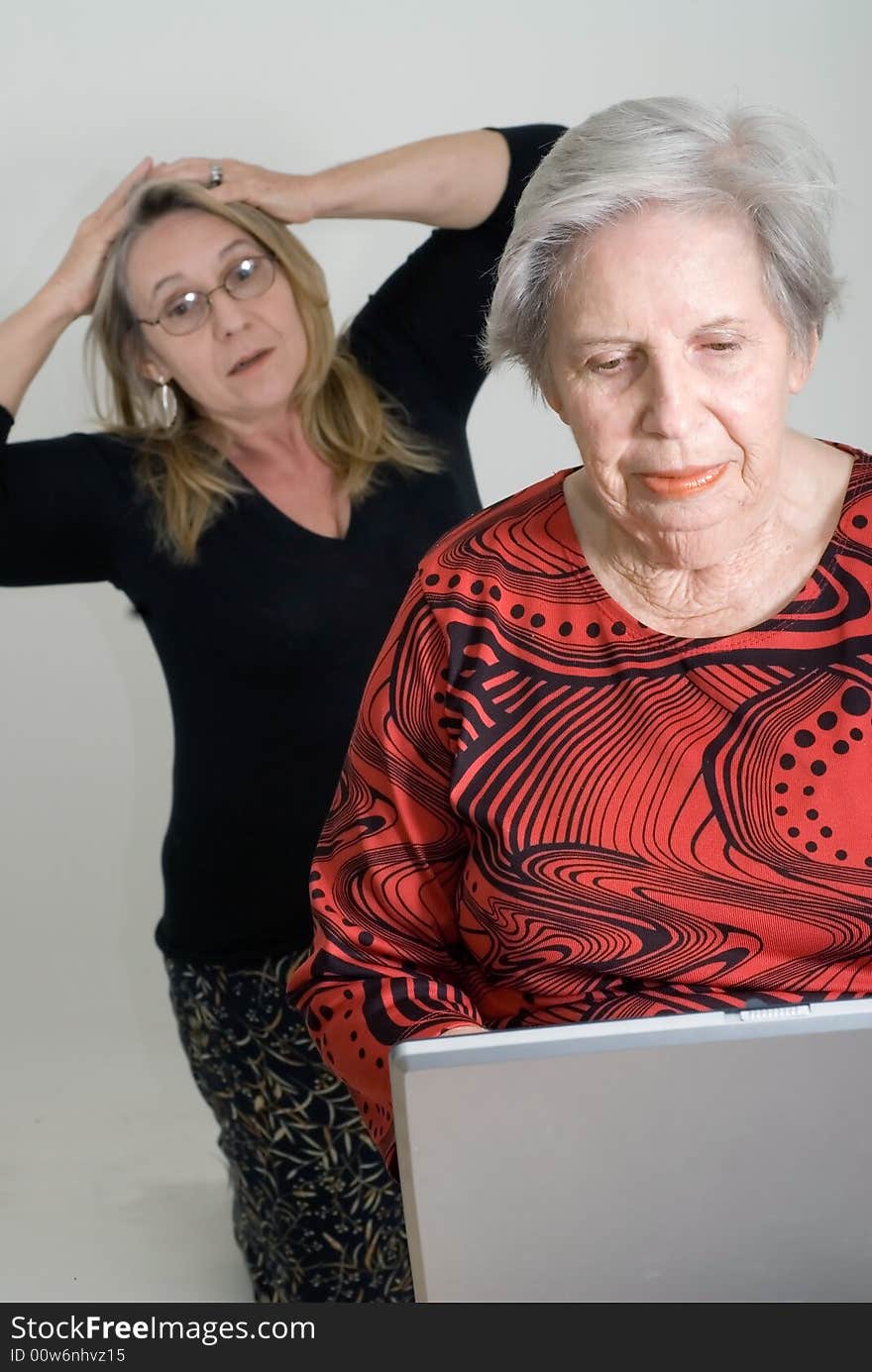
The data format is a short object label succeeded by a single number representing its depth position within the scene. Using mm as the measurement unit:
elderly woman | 1210
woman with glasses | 2055
